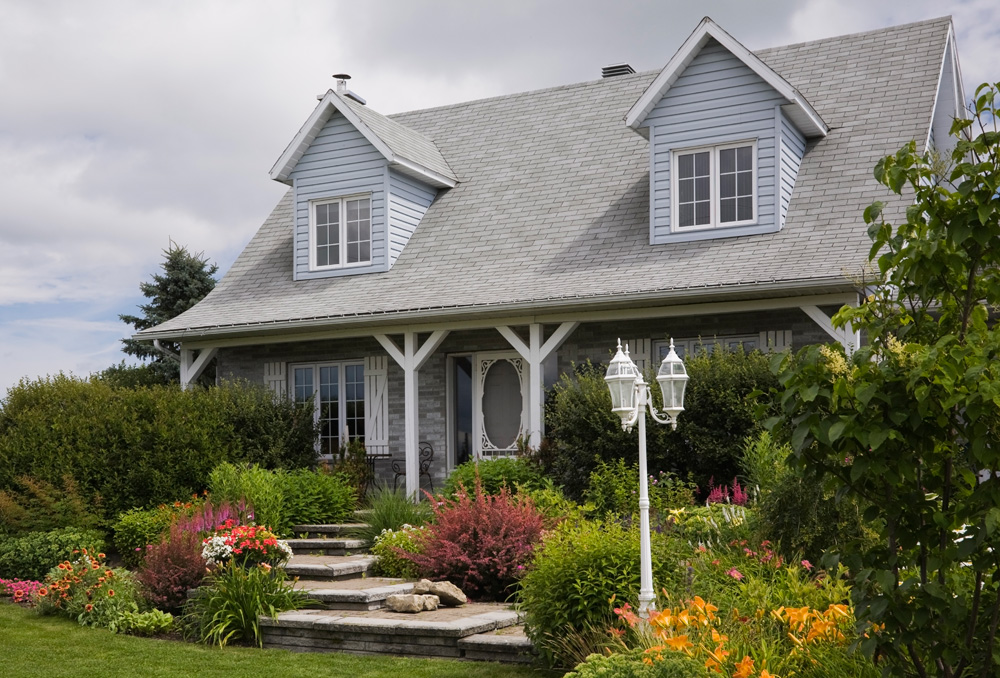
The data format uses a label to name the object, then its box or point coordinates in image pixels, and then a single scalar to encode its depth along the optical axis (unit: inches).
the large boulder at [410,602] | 339.0
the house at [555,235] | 497.7
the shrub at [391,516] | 456.4
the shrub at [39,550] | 441.4
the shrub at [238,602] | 338.3
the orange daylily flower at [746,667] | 194.2
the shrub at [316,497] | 500.7
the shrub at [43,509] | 463.2
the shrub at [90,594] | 372.8
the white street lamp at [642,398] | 256.1
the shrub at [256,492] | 470.9
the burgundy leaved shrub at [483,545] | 360.8
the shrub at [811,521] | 276.5
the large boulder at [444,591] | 351.3
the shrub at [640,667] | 203.2
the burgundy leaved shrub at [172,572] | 372.8
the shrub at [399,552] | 400.5
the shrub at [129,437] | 491.8
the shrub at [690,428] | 423.2
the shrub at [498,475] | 466.0
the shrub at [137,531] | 454.6
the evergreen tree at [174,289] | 1007.0
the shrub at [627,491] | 393.4
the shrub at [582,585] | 269.1
